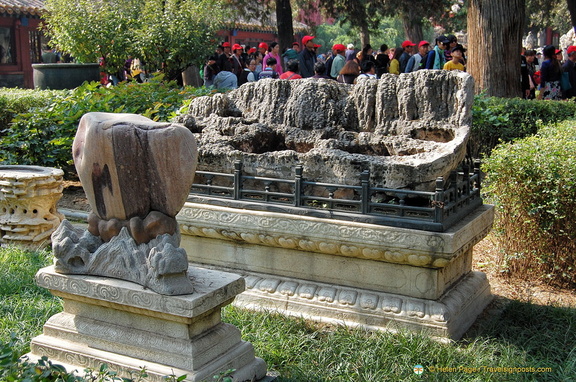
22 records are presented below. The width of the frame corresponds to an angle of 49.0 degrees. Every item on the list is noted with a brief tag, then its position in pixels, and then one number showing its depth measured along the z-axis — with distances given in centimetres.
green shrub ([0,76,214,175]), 850
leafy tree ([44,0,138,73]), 1183
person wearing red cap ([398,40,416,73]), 1233
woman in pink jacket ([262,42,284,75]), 1285
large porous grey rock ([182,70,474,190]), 483
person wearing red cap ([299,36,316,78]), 1138
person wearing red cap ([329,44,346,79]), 1145
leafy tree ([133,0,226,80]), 1171
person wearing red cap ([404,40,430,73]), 1128
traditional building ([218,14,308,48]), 2645
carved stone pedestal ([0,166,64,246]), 643
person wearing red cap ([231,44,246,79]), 1346
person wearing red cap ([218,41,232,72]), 1266
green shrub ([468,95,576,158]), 877
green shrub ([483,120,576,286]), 525
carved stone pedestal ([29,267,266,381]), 350
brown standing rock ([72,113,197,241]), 363
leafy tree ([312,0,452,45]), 1730
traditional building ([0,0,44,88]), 1955
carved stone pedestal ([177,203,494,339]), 445
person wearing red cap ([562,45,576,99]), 1153
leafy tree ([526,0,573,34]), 1966
